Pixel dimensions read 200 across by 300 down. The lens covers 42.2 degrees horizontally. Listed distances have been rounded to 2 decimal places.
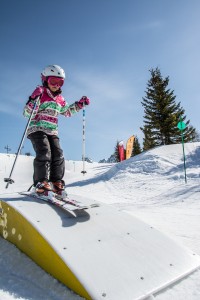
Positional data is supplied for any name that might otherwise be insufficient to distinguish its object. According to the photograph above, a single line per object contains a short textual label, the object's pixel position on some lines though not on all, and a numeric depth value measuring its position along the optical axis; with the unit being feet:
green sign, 41.88
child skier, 13.21
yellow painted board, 6.59
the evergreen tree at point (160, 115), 83.61
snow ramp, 6.44
